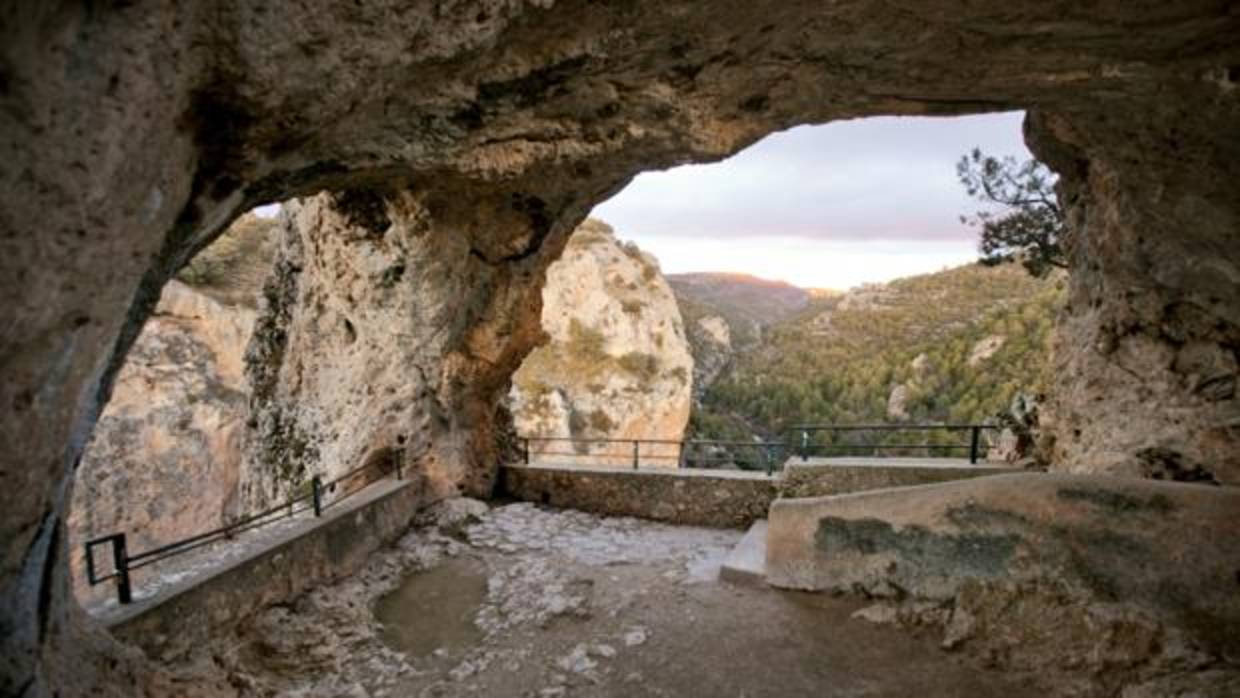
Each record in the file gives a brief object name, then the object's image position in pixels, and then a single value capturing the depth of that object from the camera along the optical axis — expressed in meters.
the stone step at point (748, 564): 6.33
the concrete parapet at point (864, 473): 7.66
